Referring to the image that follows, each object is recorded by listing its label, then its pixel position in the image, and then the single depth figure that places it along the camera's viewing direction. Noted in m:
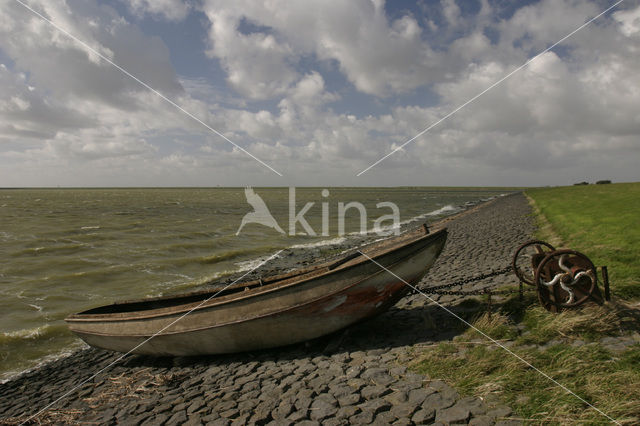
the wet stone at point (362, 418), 4.79
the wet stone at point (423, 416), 4.58
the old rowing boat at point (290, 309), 7.19
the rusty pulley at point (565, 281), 6.62
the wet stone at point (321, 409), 5.08
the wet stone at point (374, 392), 5.34
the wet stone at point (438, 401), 4.81
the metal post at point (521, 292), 7.78
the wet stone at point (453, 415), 4.46
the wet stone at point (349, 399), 5.28
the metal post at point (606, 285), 6.71
